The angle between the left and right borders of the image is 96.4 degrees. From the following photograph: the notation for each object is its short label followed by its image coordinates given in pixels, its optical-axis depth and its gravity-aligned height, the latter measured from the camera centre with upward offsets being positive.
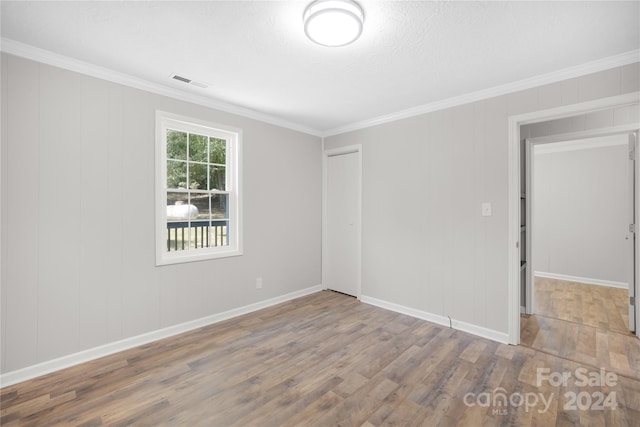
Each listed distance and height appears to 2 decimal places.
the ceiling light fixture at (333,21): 1.72 +1.21
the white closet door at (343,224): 4.34 -0.15
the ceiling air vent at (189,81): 2.73 +1.31
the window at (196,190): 3.02 +0.27
